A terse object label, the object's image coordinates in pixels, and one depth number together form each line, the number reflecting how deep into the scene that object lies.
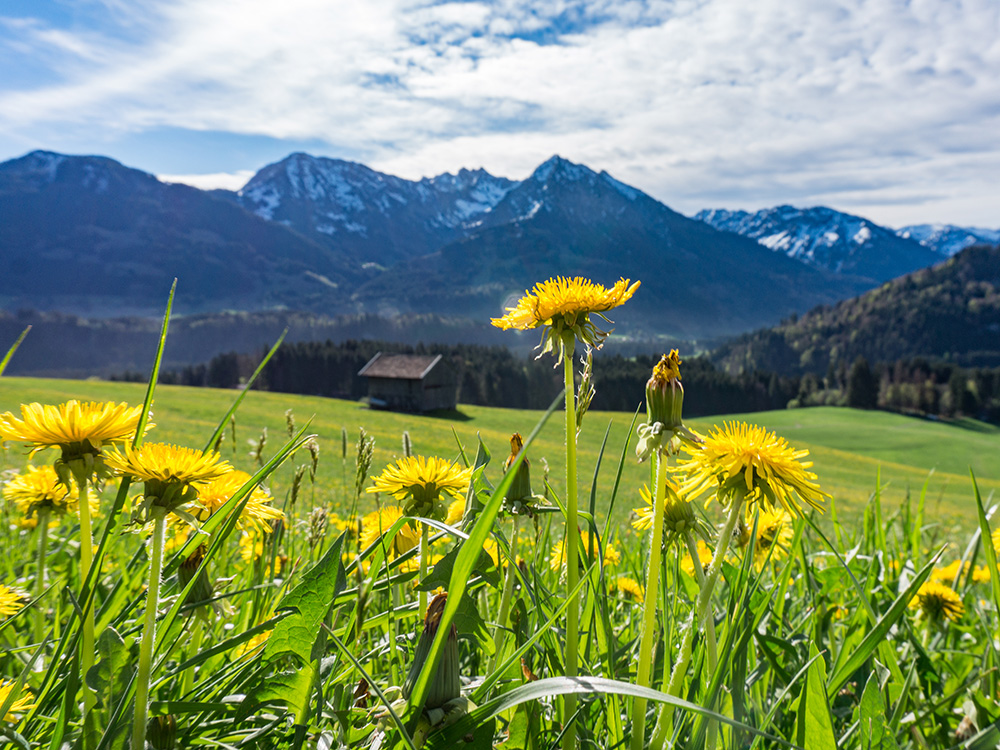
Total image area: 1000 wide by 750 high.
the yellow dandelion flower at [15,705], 0.28
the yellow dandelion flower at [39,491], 0.40
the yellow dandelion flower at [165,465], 0.26
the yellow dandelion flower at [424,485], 0.33
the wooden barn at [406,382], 42.29
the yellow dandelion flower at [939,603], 0.49
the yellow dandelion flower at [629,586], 0.54
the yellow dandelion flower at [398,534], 0.41
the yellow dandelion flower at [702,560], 0.53
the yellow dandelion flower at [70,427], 0.26
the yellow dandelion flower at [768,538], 0.48
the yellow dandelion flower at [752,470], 0.27
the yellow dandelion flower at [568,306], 0.30
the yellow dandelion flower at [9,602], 0.33
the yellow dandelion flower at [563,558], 0.40
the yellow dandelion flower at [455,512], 0.40
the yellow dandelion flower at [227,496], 0.31
